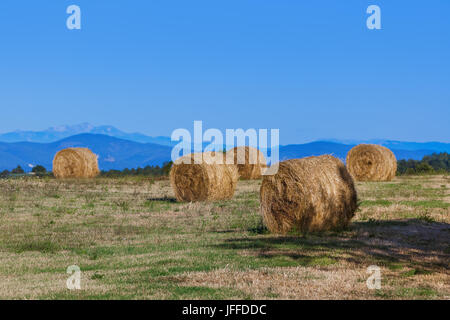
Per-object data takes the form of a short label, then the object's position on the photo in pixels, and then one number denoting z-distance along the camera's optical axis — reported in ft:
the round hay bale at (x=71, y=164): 120.98
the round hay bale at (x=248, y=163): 117.80
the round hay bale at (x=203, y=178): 74.90
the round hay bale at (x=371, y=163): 110.73
